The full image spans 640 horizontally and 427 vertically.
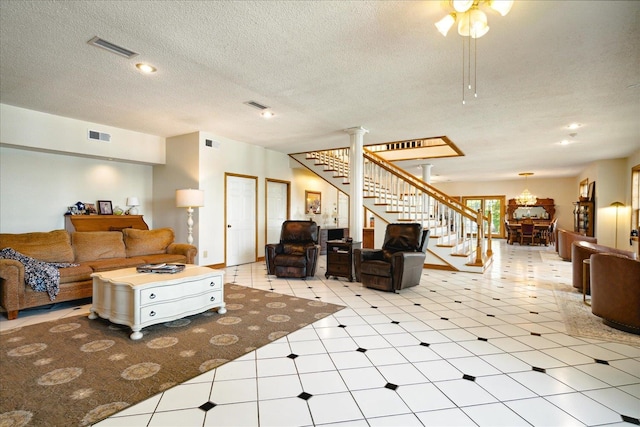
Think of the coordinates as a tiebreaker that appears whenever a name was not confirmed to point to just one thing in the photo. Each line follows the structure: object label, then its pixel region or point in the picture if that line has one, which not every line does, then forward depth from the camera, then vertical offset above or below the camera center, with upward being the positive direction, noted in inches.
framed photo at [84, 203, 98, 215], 224.4 +2.6
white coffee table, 116.2 -33.7
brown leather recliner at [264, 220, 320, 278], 215.0 -27.3
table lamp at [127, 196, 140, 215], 246.8 +7.0
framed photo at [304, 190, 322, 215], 348.2 +13.4
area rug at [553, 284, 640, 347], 119.7 -47.0
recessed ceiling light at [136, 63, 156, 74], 129.2 +61.5
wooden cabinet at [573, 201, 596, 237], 335.3 -3.8
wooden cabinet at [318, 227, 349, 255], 348.5 -23.3
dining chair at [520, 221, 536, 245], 446.3 -24.2
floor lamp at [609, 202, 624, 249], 292.4 +10.1
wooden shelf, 214.1 -7.2
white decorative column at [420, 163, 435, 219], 260.7 +6.7
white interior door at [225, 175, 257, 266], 264.8 -5.3
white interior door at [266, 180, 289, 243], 303.7 +6.2
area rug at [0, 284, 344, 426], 75.5 -46.6
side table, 212.5 -31.2
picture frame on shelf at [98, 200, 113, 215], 232.7 +4.2
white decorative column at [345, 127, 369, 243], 228.3 +20.0
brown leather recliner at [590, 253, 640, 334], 121.1 -31.4
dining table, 444.8 -25.4
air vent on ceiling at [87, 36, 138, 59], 110.7 +61.4
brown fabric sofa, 135.1 -24.7
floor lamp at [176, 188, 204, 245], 219.3 +10.6
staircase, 249.3 +0.8
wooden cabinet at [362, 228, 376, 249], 310.3 -24.5
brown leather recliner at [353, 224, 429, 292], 178.9 -28.3
